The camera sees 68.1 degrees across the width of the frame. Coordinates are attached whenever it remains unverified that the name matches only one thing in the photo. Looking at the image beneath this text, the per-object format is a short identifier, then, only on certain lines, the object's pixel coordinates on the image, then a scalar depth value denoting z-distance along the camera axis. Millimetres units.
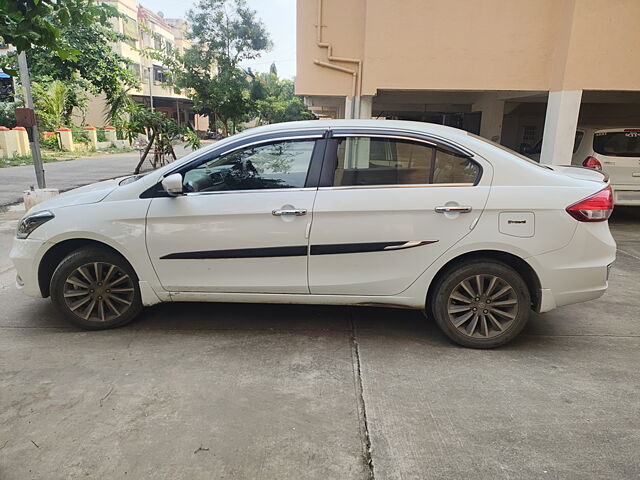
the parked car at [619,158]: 8250
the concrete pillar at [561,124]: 8062
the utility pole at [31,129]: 8555
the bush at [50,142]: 27703
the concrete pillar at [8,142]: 21344
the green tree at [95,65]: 18000
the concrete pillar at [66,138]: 27981
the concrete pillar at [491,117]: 11430
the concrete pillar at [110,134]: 32719
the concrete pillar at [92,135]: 30156
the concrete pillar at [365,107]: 9055
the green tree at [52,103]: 28000
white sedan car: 3494
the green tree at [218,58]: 18984
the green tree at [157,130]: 11812
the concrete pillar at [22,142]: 22359
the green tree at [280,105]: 43169
